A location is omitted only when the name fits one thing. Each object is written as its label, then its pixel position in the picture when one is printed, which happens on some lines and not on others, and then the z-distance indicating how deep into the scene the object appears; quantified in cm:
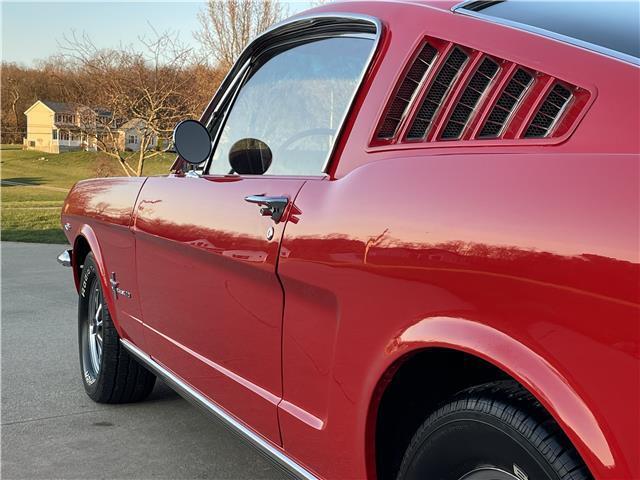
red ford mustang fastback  124
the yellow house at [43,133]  6706
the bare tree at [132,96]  1877
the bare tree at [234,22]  2080
